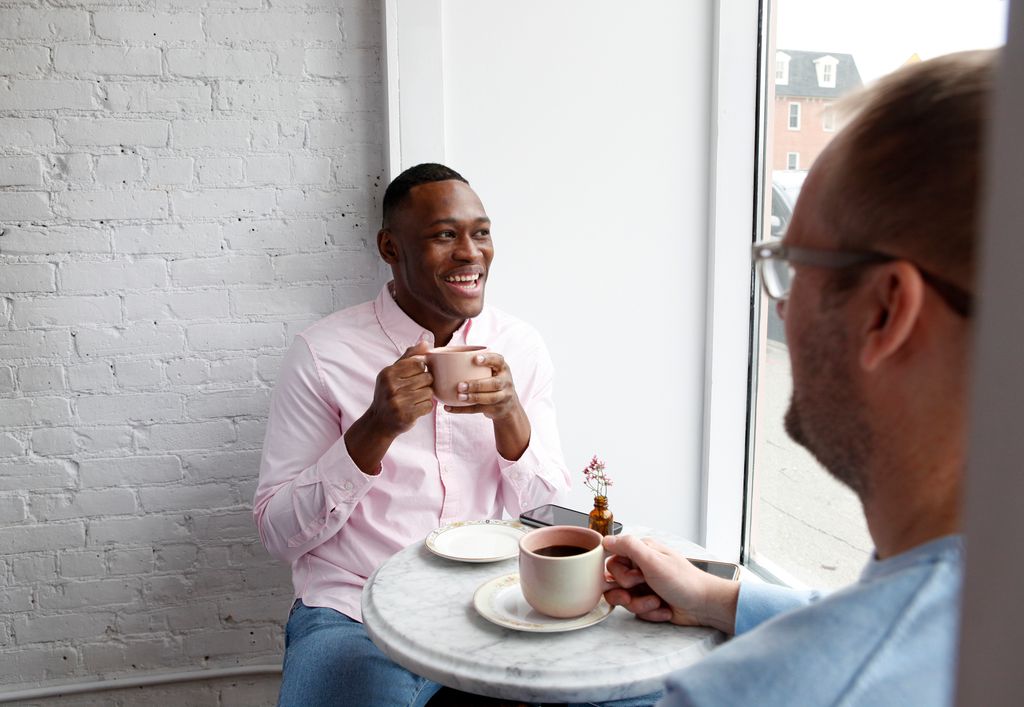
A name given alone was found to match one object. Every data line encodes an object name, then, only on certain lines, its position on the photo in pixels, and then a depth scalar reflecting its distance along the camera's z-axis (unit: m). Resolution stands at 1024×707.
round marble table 1.00
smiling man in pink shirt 1.60
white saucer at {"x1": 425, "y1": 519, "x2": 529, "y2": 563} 1.33
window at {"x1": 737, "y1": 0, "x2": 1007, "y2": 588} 1.78
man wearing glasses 0.60
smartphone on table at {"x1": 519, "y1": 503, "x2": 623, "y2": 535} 1.44
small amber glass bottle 1.37
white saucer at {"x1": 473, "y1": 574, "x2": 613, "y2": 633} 1.09
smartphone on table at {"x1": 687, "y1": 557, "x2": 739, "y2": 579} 1.17
